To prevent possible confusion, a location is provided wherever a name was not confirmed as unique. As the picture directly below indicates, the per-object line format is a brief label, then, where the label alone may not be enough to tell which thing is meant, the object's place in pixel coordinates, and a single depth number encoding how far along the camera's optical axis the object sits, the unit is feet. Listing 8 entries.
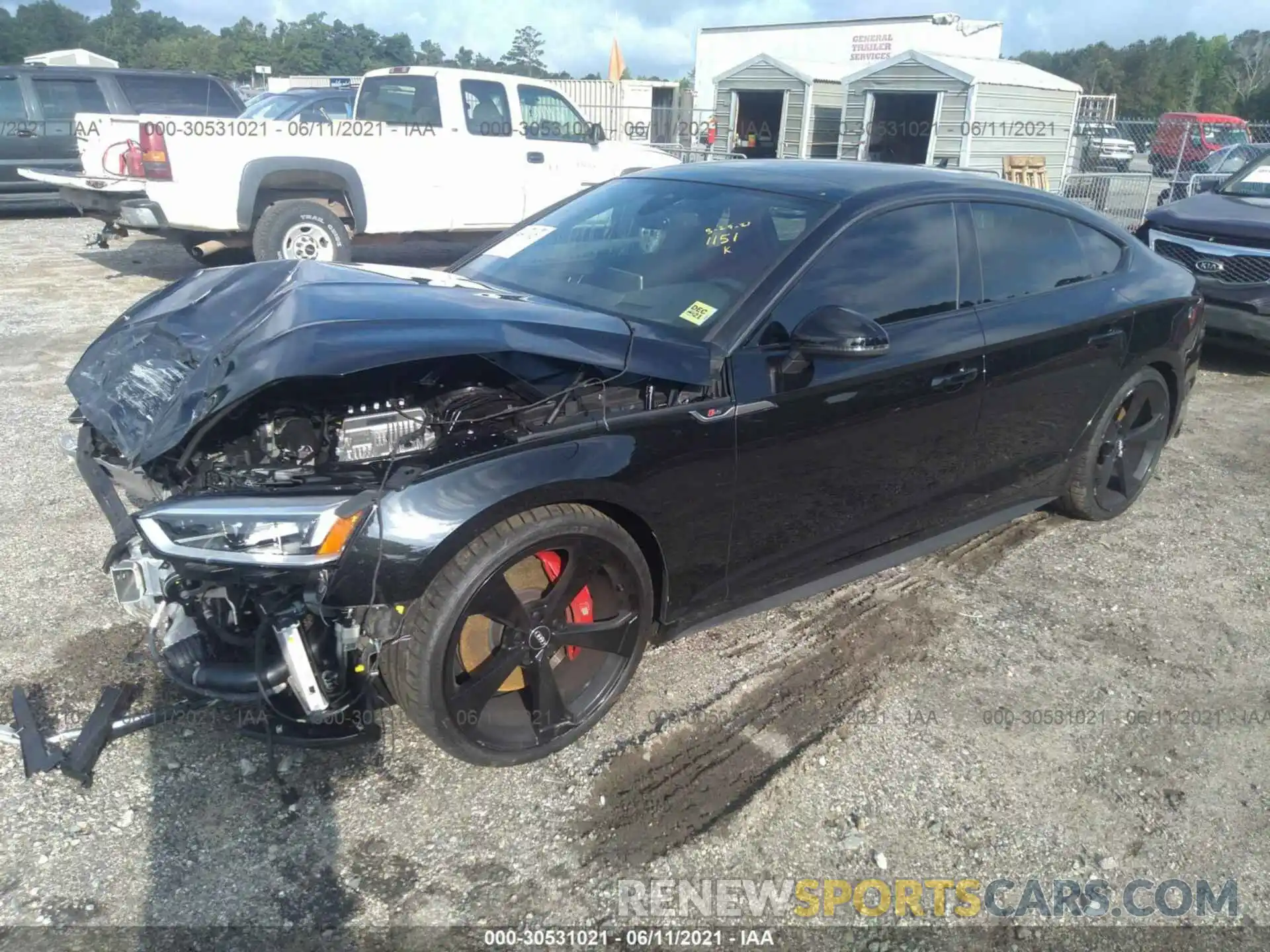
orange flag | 78.74
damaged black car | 8.21
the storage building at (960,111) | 64.03
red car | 65.41
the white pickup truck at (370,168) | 27.37
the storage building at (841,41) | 98.43
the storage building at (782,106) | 76.64
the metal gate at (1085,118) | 68.44
